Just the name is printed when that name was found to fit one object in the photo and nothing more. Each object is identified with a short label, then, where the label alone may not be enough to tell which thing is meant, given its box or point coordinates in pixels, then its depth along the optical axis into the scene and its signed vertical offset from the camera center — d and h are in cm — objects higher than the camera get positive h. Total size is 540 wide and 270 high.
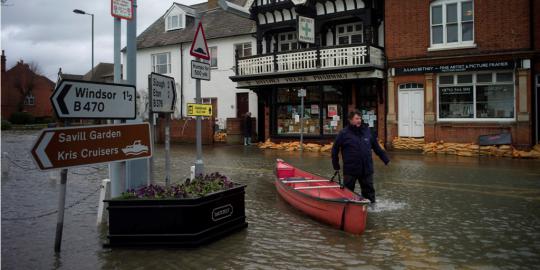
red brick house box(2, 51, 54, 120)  6619 +565
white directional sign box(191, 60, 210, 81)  908 +113
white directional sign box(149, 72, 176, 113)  761 +60
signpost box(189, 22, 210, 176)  908 +146
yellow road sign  933 +38
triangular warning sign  904 +160
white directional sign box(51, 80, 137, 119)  586 +39
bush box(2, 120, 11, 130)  5092 +66
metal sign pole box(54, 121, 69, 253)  602 -94
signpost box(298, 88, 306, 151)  2166 +9
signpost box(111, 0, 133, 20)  838 +212
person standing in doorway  2658 -2
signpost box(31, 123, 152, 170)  556 -19
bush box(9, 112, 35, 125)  6009 +163
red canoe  705 -118
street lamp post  2741 +681
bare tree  6719 +695
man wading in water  848 -43
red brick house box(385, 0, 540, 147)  1897 +240
